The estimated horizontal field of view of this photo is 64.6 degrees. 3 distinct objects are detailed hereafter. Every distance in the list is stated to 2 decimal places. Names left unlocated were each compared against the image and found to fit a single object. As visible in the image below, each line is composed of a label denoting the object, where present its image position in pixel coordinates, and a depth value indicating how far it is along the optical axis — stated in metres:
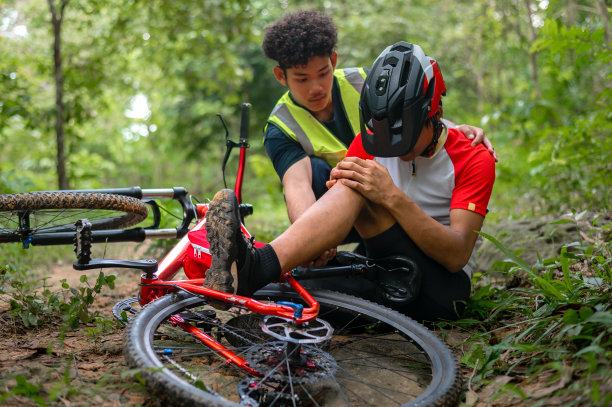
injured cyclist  1.89
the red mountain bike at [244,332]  1.60
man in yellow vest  2.93
